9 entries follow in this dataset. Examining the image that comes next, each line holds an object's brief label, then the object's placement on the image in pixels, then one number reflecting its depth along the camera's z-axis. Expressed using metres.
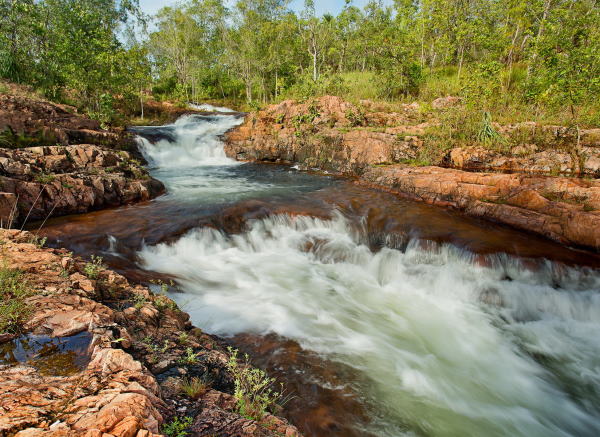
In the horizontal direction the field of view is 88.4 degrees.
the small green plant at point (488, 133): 10.40
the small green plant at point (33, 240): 3.83
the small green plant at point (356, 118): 14.62
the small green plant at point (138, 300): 3.03
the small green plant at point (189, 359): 2.37
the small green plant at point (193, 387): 1.98
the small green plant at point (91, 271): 3.33
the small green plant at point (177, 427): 1.56
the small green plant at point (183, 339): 2.73
